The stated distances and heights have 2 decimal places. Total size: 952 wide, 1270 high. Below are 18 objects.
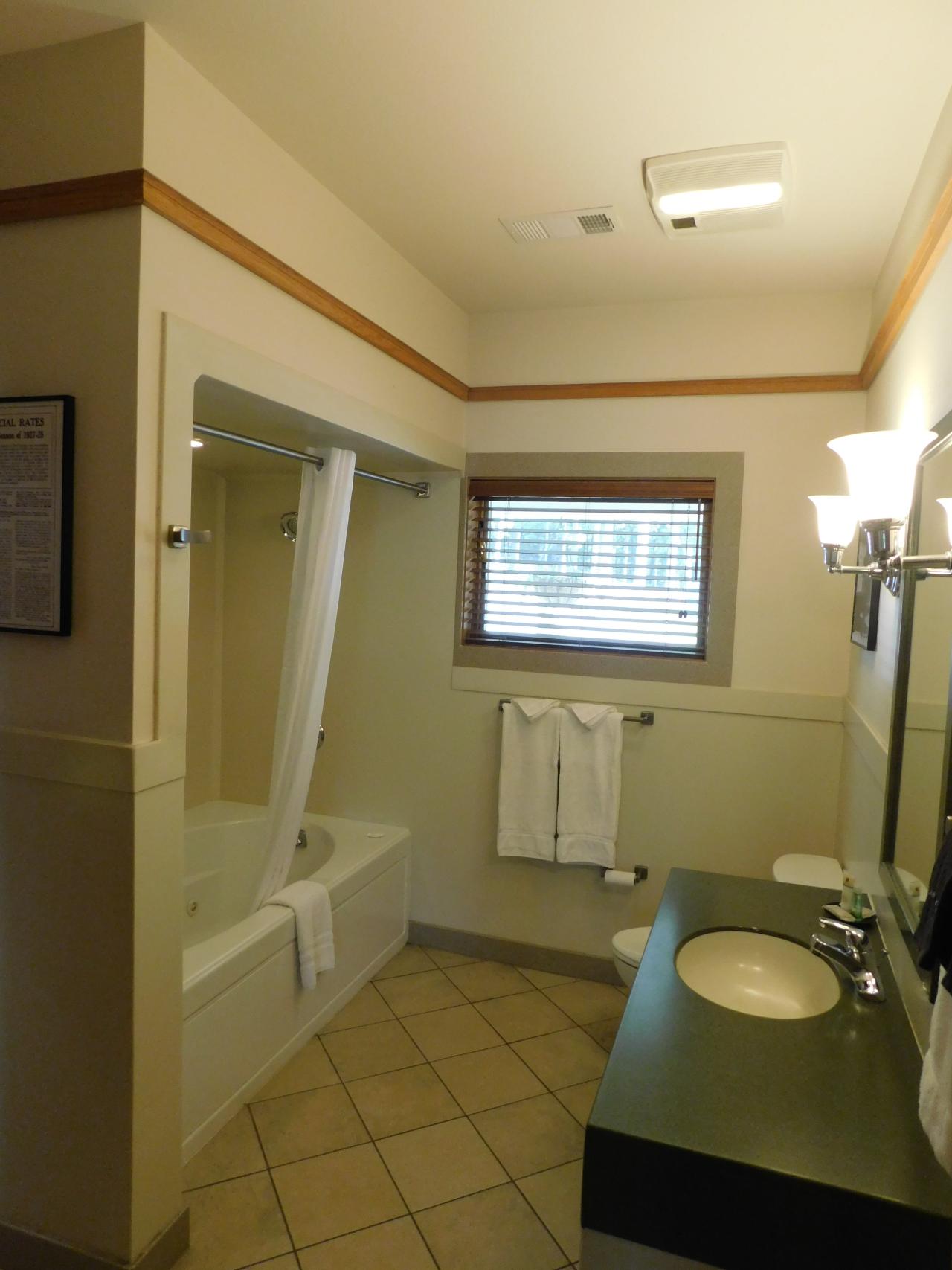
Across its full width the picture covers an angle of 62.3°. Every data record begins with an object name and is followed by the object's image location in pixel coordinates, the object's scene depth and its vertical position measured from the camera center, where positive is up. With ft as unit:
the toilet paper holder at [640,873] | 9.86 -3.42
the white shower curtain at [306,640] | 8.45 -0.59
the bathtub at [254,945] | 6.95 -3.97
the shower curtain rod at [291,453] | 6.63 +1.28
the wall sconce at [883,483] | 5.08 +0.85
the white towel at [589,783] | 9.73 -2.32
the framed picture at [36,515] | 5.33 +0.40
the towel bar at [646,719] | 9.72 -1.48
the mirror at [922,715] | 4.45 -0.65
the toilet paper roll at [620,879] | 9.75 -3.47
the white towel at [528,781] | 9.98 -2.37
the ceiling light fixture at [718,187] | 6.21 +3.50
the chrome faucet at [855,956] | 4.95 -2.35
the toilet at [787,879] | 7.94 -2.74
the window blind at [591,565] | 9.73 +0.41
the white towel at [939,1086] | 2.93 -1.84
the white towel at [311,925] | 8.23 -3.60
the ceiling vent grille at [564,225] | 7.34 +3.55
